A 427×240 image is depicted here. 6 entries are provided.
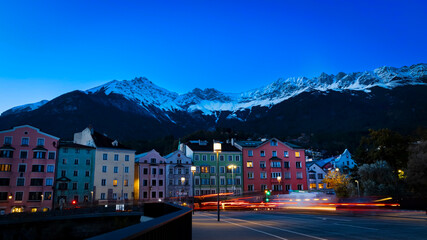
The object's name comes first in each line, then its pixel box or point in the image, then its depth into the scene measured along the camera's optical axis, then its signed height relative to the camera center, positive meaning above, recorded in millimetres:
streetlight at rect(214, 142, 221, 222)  25672 +2817
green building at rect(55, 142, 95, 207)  62406 +2171
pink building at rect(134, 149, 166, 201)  72125 +1734
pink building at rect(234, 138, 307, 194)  81500 +4022
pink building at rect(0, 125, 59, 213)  57625 +3087
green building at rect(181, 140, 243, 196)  77500 +3319
